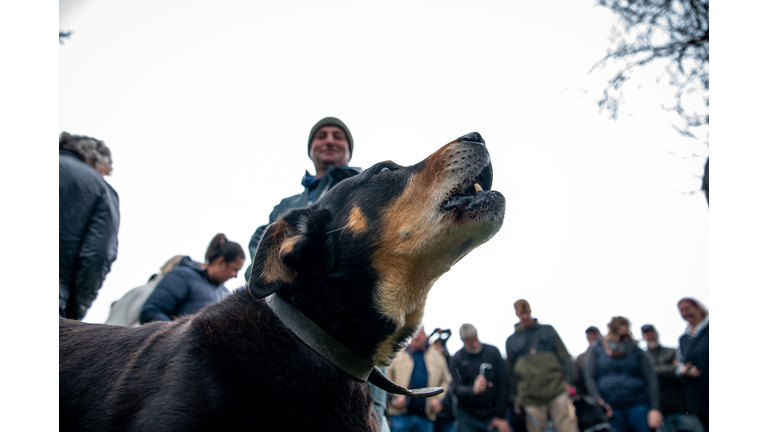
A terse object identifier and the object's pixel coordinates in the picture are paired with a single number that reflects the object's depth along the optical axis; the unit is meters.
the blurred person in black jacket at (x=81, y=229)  3.61
